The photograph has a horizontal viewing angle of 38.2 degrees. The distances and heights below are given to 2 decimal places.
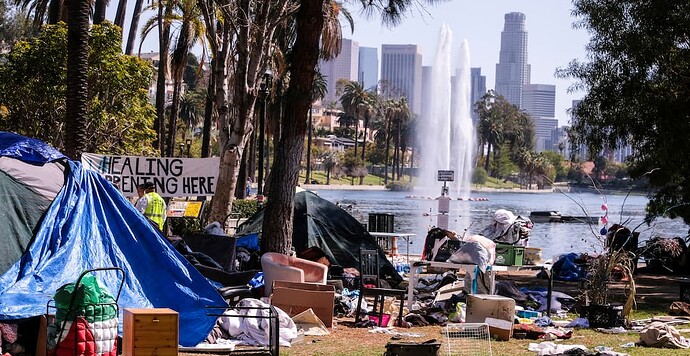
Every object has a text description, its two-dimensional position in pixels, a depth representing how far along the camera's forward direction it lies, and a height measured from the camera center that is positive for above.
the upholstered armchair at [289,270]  12.92 -1.66
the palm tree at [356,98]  123.53 +6.11
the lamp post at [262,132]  23.72 +0.35
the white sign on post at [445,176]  26.28 -0.67
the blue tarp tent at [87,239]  10.13 -1.08
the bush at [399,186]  132.25 -5.03
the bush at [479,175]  147.12 -3.41
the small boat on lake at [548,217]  66.75 -4.19
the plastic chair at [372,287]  12.54 -1.80
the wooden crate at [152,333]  8.09 -1.58
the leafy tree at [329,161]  125.44 -1.88
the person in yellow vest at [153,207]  15.05 -1.03
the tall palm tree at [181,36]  26.33 +3.21
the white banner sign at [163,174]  16.53 -0.57
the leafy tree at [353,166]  129.75 -2.49
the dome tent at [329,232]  17.80 -1.56
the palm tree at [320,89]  84.84 +4.94
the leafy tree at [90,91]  26.45 +1.21
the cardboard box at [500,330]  11.64 -2.07
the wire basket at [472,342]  9.81 -1.93
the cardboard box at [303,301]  11.99 -1.88
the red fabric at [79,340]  8.15 -1.68
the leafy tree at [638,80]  20.38 +1.67
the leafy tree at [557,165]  172.32 -1.70
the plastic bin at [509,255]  14.87 -1.52
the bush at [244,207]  34.56 -2.31
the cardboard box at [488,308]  12.05 -1.89
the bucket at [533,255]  19.97 -2.05
